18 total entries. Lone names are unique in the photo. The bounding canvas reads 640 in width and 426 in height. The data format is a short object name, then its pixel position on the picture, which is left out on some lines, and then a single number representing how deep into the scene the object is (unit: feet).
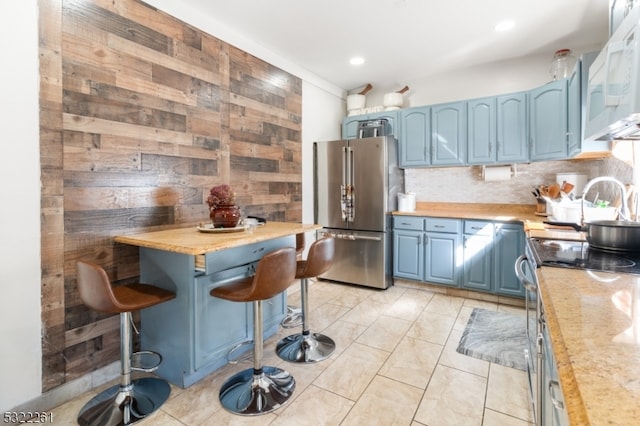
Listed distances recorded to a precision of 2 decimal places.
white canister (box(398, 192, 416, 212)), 13.04
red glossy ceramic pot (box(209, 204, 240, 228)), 7.23
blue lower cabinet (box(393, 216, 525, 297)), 10.78
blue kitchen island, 6.33
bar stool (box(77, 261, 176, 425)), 5.25
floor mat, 7.58
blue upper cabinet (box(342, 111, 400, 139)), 13.51
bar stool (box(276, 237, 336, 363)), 7.28
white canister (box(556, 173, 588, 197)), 10.66
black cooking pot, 4.73
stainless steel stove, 4.03
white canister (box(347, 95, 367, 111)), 14.79
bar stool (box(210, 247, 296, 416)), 5.75
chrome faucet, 6.13
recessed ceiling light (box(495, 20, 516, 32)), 9.29
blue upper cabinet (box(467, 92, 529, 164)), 11.21
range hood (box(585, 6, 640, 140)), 3.89
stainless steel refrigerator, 12.31
